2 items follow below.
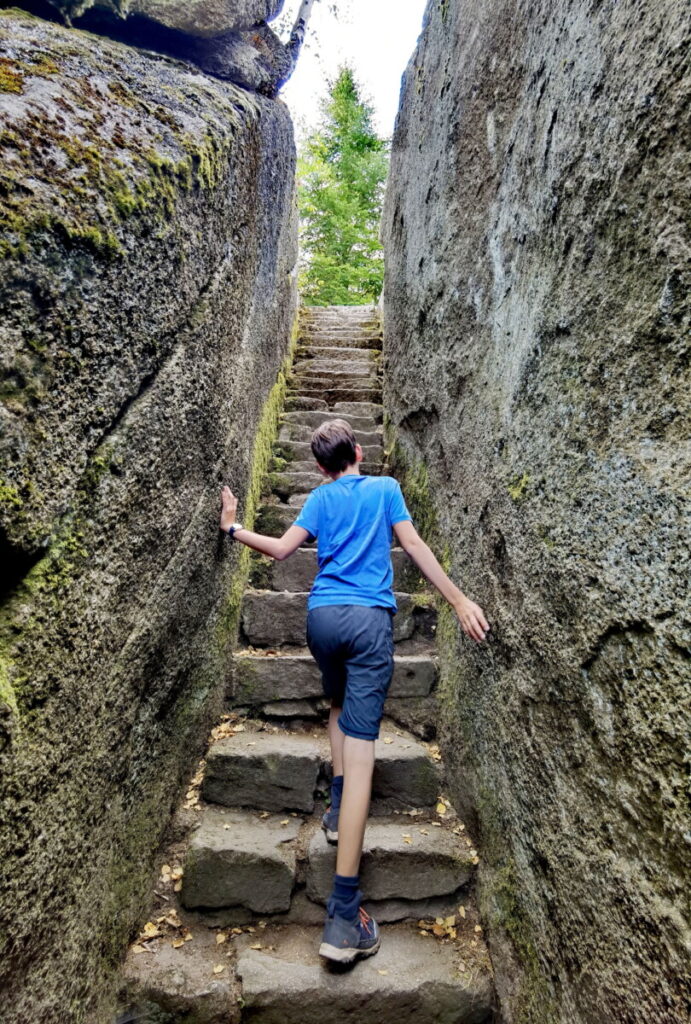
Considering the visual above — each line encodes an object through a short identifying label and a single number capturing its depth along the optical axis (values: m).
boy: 2.10
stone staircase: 1.98
